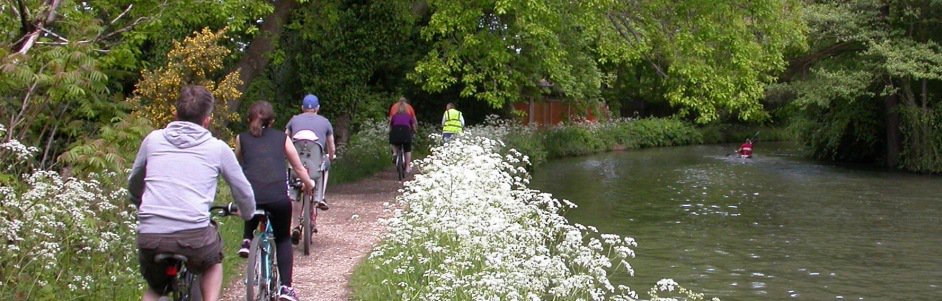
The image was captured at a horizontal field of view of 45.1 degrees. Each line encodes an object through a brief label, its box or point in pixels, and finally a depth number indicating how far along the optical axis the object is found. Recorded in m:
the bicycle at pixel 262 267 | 6.95
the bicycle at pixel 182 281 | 5.38
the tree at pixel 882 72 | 29.36
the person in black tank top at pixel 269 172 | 7.16
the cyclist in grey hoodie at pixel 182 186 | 5.22
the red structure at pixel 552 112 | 44.97
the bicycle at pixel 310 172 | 10.37
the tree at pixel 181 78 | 13.60
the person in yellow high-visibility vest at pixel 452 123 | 19.02
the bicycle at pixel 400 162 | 18.59
